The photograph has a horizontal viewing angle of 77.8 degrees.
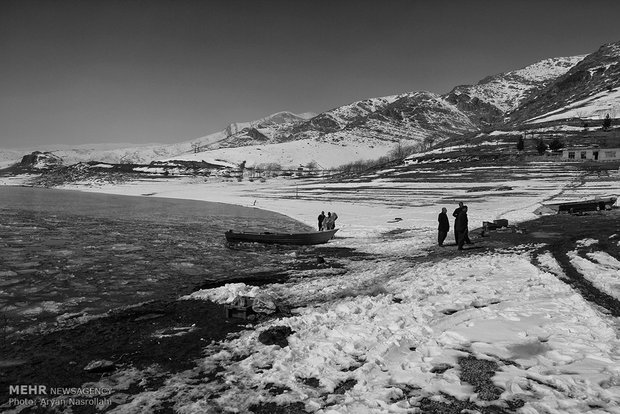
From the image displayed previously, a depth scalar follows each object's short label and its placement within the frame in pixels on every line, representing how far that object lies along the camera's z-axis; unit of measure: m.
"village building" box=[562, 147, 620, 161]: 103.50
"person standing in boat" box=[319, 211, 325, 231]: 29.11
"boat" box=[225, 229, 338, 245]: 24.66
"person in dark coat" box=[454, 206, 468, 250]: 18.77
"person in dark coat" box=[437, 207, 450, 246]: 20.48
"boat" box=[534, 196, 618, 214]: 31.00
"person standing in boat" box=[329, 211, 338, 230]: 27.09
